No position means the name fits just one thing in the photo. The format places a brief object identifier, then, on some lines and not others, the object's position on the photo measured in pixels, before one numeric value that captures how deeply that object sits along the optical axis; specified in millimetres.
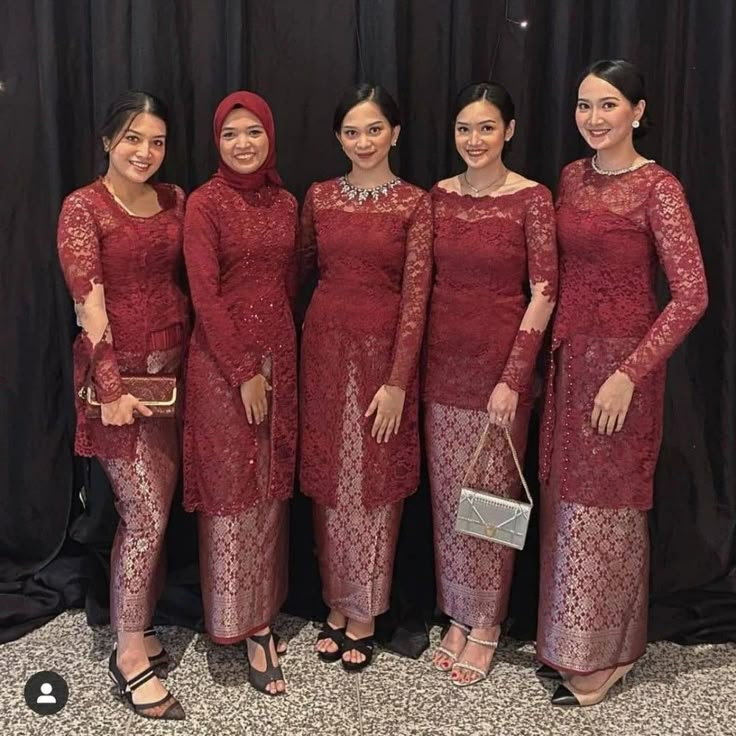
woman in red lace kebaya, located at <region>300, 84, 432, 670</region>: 2064
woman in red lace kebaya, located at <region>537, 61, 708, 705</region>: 1900
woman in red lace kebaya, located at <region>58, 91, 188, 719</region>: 1926
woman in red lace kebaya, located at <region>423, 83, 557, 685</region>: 2025
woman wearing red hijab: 1990
